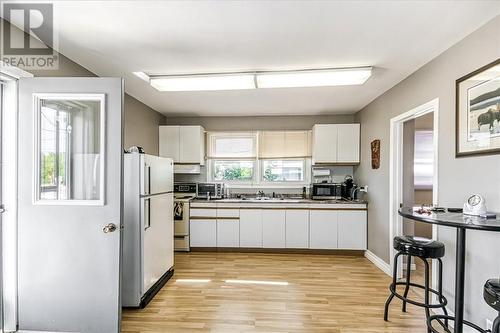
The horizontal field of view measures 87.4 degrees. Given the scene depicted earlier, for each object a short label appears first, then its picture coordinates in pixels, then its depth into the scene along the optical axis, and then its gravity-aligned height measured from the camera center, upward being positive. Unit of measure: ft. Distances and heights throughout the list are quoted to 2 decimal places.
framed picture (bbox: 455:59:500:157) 5.99 +1.32
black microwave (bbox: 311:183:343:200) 14.78 -1.52
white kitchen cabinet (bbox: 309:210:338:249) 13.64 -3.43
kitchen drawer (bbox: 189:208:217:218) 14.07 -2.63
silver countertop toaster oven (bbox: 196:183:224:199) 15.06 -1.54
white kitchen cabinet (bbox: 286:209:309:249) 13.74 -3.43
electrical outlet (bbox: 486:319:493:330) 6.02 -3.68
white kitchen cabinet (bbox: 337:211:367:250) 13.56 -3.40
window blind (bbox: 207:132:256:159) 16.06 +1.15
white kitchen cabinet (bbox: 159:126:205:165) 15.33 +1.19
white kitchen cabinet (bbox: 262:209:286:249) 13.83 -3.41
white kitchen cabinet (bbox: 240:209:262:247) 13.92 -3.53
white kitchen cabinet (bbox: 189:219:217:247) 14.03 -3.79
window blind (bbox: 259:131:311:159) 15.75 +1.21
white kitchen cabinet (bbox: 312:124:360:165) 14.66 +1.20
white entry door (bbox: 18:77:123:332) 6.66 -1.60
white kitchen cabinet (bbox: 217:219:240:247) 13.97 -3.76
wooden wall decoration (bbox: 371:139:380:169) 12.20 +0.51
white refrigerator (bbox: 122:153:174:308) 8.37 -2.24
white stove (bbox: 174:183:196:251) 14.06 -3.33
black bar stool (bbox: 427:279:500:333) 4.49 -2.28
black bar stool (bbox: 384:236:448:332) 7.00 -2.38
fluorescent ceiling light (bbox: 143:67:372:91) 8.99 +3.09
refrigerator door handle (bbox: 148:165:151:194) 8.88 -0.55
